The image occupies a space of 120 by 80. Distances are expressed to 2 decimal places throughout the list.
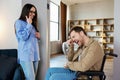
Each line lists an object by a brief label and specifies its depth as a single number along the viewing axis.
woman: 2.19
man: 1.58
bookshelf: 7.86
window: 7.79
